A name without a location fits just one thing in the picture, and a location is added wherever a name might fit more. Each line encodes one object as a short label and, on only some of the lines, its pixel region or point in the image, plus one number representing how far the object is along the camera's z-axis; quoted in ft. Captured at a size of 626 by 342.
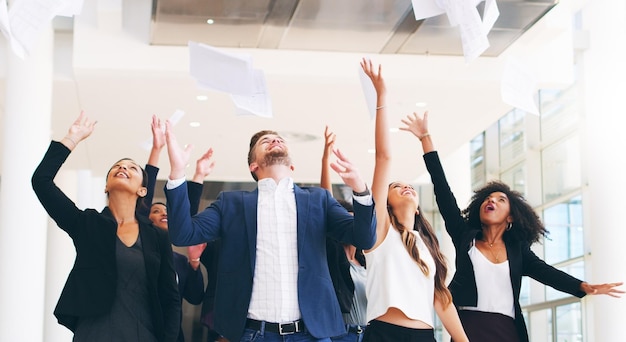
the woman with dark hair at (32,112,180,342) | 14.17
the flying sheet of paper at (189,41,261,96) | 15.74
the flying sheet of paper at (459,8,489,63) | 15.62
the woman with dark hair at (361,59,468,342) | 14.78
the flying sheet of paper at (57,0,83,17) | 15.69
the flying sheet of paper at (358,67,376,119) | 14.75
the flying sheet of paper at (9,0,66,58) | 15.53
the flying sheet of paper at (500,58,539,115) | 16.76
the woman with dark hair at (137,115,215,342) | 14.97
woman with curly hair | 17.47
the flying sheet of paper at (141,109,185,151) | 15.31
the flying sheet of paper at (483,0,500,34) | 15.80
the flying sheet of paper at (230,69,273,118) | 15.64
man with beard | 13.28
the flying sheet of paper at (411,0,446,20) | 16.33
